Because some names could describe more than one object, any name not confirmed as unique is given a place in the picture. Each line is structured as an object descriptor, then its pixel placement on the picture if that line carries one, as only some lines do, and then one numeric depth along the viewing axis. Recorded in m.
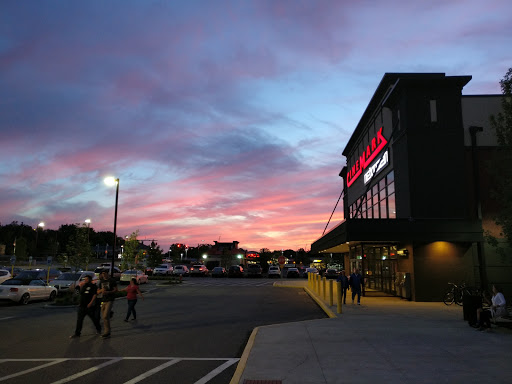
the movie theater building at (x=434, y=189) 19.83
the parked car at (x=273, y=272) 51.81
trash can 12.26
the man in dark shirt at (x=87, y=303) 11.27
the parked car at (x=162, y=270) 50.22
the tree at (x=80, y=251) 31.31
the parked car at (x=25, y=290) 19.31
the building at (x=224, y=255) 76.62
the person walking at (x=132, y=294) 13.81
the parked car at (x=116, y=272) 35.34
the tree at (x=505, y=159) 14.20
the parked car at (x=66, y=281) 23.44
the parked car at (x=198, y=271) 52.34
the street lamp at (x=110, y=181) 21.64
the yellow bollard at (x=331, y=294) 18.00
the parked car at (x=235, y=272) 50.91
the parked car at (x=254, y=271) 51.20
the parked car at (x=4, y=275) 24.84
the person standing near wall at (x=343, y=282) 18.13
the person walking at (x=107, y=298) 11.15
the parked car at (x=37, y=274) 26.73
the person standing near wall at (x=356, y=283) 18.33
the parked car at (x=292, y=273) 52.55
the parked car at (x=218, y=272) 50.44
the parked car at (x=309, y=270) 56.37
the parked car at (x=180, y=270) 50.47
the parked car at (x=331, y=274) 48.67
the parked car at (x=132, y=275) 34.78
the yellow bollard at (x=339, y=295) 15.45
